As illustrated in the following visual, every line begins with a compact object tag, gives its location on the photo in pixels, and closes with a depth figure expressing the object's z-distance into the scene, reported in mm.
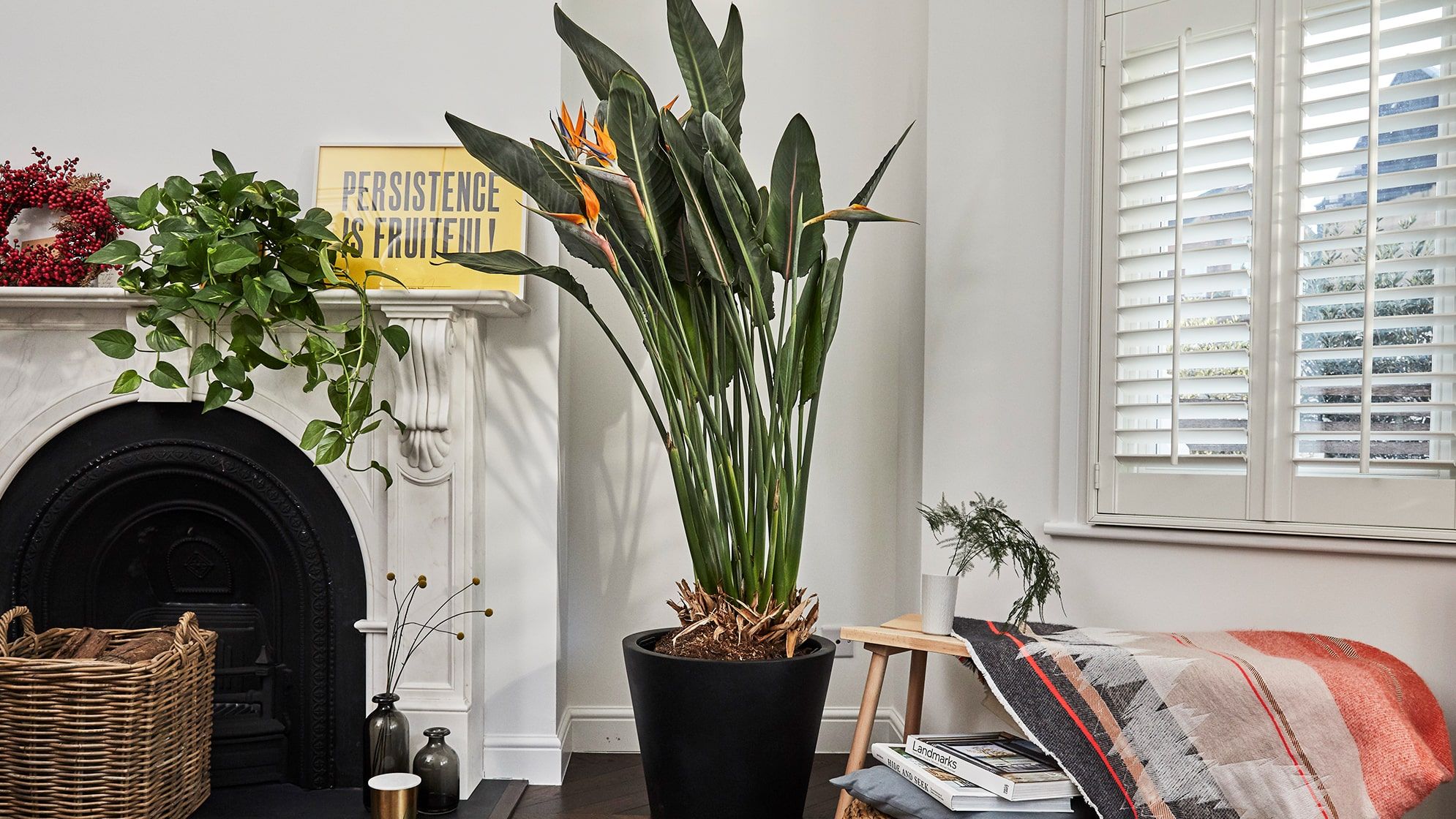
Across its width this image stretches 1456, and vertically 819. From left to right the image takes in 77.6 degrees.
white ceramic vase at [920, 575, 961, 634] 1766
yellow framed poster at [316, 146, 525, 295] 2355
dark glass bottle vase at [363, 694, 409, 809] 2079
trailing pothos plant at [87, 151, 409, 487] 1958
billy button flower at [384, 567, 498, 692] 2234
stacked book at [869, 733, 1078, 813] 1531
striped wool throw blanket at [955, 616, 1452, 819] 1431
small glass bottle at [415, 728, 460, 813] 2105
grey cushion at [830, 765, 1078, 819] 1565
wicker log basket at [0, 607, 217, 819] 1826
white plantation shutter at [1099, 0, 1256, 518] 1895
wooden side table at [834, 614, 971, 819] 1765
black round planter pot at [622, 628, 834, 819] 1790
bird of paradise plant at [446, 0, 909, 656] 1835
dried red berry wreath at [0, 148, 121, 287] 2176
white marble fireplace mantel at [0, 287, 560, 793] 2217
